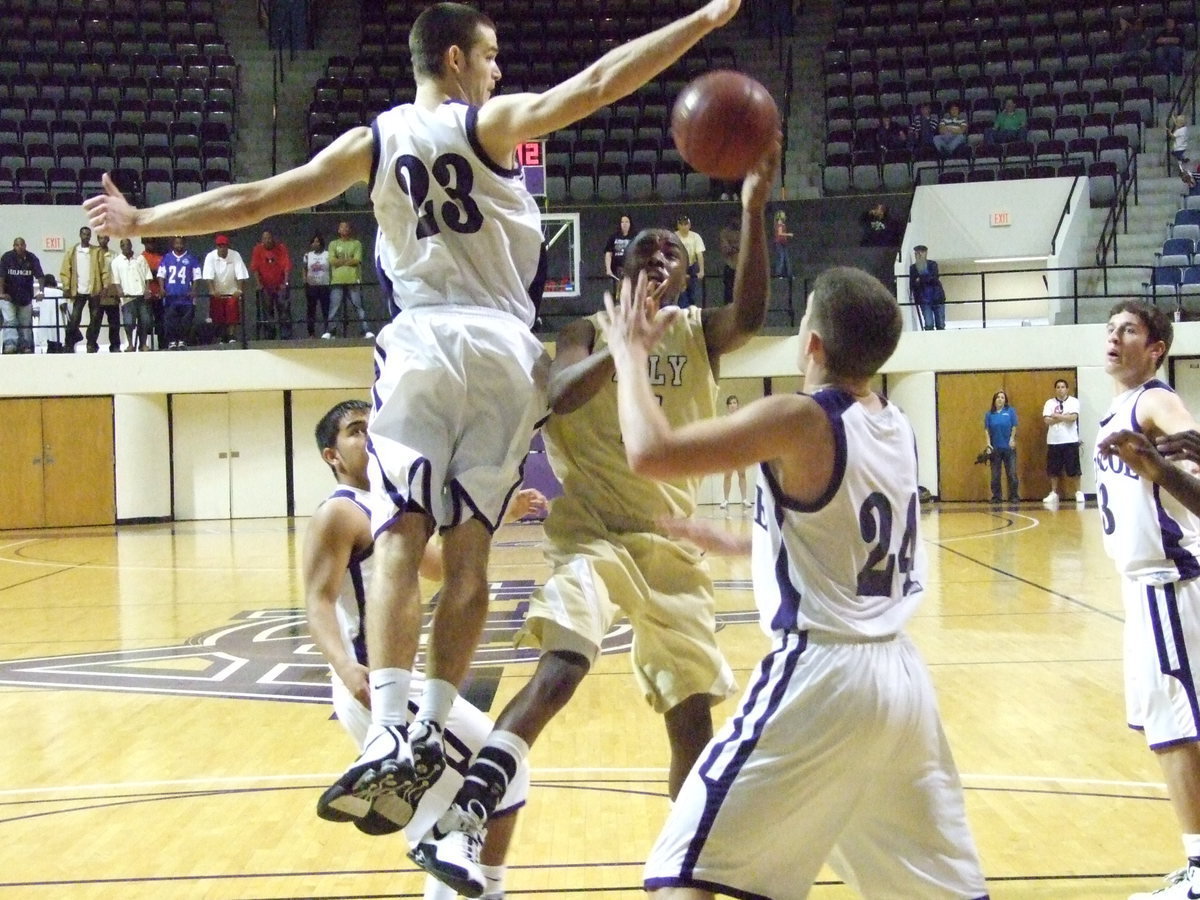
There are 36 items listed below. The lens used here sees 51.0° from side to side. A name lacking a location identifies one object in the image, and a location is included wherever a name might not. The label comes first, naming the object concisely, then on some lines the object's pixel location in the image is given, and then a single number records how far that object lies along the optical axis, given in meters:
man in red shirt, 19.19
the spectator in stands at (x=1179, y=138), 20.70
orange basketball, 3.30
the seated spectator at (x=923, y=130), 21.36
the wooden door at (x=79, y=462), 19.98
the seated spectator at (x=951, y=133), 21.14
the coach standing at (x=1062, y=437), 18.94
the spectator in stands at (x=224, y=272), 18.97
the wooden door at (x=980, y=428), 19.95
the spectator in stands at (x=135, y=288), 18.73
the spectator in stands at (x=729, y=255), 16.97
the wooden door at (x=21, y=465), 19.92
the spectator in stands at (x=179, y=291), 18.55
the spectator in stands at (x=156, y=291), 19.22
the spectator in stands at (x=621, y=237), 16.55
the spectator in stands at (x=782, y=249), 18.70
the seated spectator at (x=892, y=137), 21.48
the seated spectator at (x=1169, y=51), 22.14
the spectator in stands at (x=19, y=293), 18.41
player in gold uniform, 3.45
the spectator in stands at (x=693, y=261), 17.17
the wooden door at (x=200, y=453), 21.09
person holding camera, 19.09
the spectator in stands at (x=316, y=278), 19.17
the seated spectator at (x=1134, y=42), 22.38
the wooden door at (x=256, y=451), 21.14
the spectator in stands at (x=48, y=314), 19.88
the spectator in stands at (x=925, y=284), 19.38
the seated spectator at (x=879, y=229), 20.44
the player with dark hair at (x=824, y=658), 2.59
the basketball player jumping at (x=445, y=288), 3.07
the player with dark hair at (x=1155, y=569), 3.91
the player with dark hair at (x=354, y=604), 3.59
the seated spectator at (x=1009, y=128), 21.38
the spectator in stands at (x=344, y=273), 19.00
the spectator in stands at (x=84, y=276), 18.44
